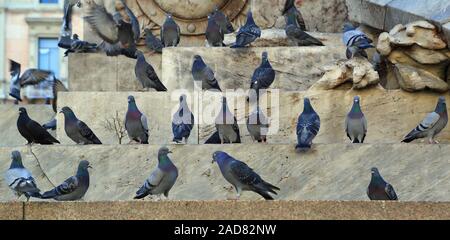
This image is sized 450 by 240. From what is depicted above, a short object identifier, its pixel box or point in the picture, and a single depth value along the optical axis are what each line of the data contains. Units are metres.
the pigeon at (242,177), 19.27
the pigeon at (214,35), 23.78
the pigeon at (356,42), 22.31
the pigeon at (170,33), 24.02
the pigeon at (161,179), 19.58
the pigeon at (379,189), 19.45
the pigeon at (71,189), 19.64
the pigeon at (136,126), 21.39
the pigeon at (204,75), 22.45
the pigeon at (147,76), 22.88
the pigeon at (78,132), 21.59
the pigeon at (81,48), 24.45
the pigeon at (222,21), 23.94
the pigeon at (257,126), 21.48
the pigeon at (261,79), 22.16
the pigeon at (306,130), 20.83
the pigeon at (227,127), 21.27
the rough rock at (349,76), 22.02
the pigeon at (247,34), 23.17
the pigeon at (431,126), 21.16
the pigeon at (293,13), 23.80
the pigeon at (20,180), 19.80
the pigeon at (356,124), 21.16
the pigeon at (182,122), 21.41
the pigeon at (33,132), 21.73
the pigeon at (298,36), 23.31
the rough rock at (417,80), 22.09
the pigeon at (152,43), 24.31
